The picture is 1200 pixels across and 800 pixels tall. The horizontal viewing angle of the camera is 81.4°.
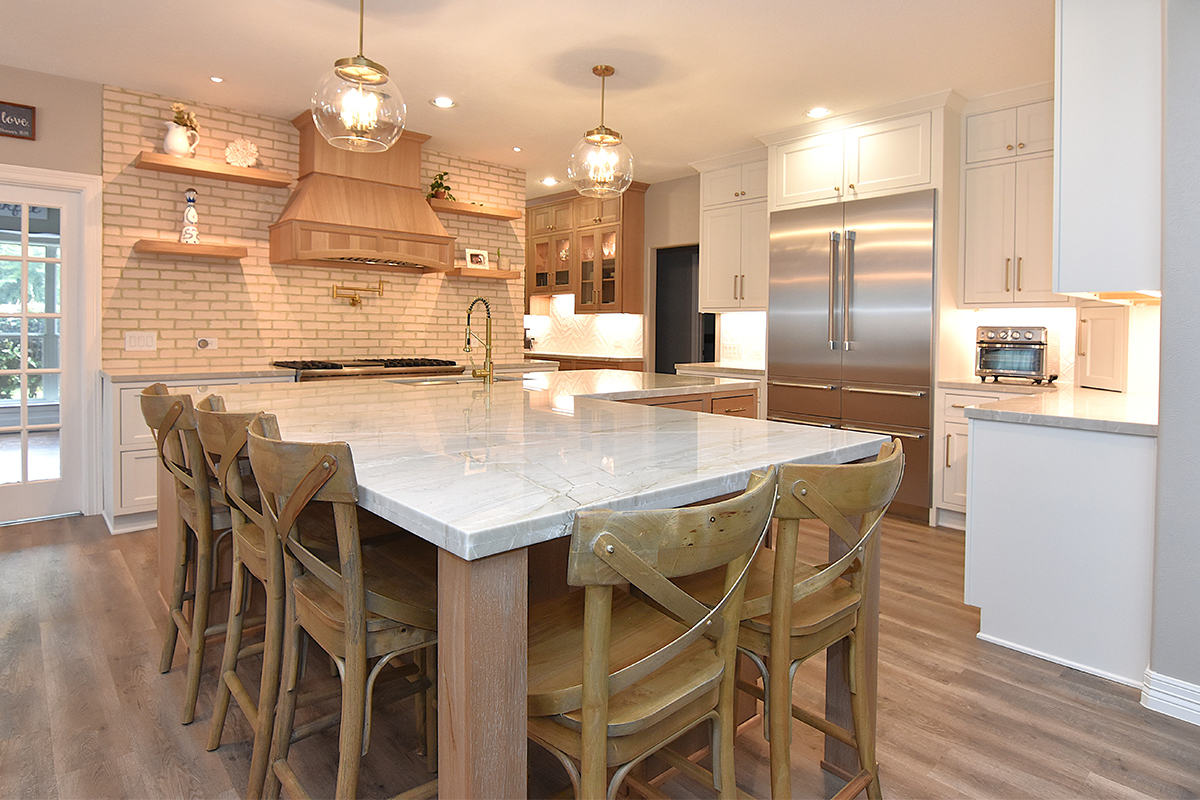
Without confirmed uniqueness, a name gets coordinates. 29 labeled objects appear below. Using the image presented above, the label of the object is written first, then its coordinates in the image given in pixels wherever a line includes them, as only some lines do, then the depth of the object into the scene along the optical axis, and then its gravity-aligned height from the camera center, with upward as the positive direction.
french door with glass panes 4.18 +0.11
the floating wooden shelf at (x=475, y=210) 5.67 +1.43
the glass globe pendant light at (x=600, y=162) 3.21 +1.01
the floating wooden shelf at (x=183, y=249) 4.39 +0.82
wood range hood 4.79 +1.18
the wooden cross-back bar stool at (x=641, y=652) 0.98 -0.48
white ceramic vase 4.41 +1.50
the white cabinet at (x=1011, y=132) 4.17 +1.55
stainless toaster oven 4.13 +0.18
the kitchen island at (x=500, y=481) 1.01 -0.19
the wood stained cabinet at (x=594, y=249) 6.83 +1.34
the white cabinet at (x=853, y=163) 4.45 +1.50
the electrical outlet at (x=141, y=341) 4.51 +0.23
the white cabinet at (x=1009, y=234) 4.19 +0.93
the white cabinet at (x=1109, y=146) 2.35 +0.84
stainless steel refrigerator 4.44 +0.41
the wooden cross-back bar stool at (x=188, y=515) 2.00 -0.42
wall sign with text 4.05 +1.49
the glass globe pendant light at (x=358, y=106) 2.41 +0.97
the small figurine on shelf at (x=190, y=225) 4.57 +1.00
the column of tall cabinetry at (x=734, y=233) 5.59 +1.22
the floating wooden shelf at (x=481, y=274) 5.87 +0.91
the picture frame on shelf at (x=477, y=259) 6.12 +1.06
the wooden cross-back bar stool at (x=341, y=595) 1.24 -0.44
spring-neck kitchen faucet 3.49 +0.05
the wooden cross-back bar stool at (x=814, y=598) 1.27 -0.45
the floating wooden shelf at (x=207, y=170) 4.31 +1.35
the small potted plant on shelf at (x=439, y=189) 5.62 +1.54
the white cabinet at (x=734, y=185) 5.61 +1.63
